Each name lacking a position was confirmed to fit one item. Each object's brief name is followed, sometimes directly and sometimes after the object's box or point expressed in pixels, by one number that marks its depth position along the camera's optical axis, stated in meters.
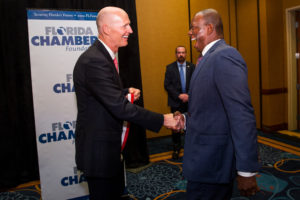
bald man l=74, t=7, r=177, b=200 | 1.44
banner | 2.63
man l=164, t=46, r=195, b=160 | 4.20
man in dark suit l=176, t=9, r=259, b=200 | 1.23
